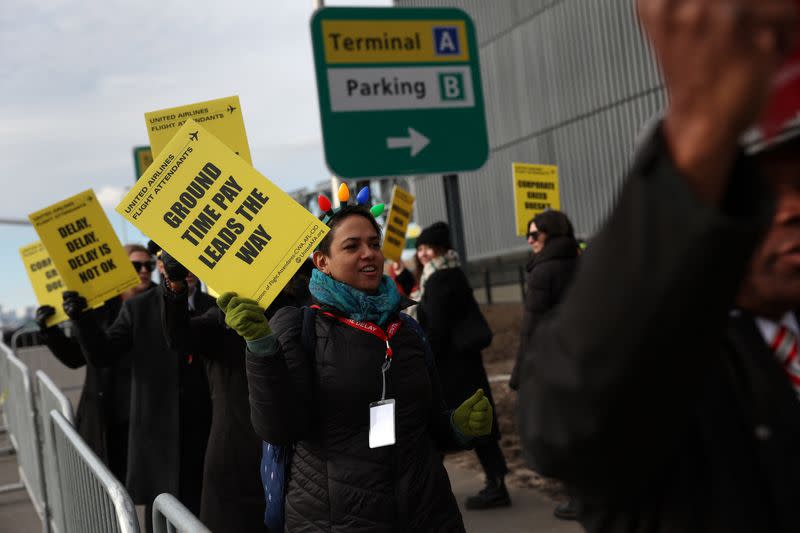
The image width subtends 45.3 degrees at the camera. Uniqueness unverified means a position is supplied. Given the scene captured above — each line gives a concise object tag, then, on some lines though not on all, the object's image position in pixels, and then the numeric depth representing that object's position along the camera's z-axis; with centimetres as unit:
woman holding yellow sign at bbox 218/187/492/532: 293
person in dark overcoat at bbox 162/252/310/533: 416
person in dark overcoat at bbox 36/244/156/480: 559
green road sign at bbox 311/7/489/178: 552
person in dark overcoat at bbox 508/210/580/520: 602
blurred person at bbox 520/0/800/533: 89
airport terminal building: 2164
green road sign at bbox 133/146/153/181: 1059
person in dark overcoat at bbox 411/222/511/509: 641
